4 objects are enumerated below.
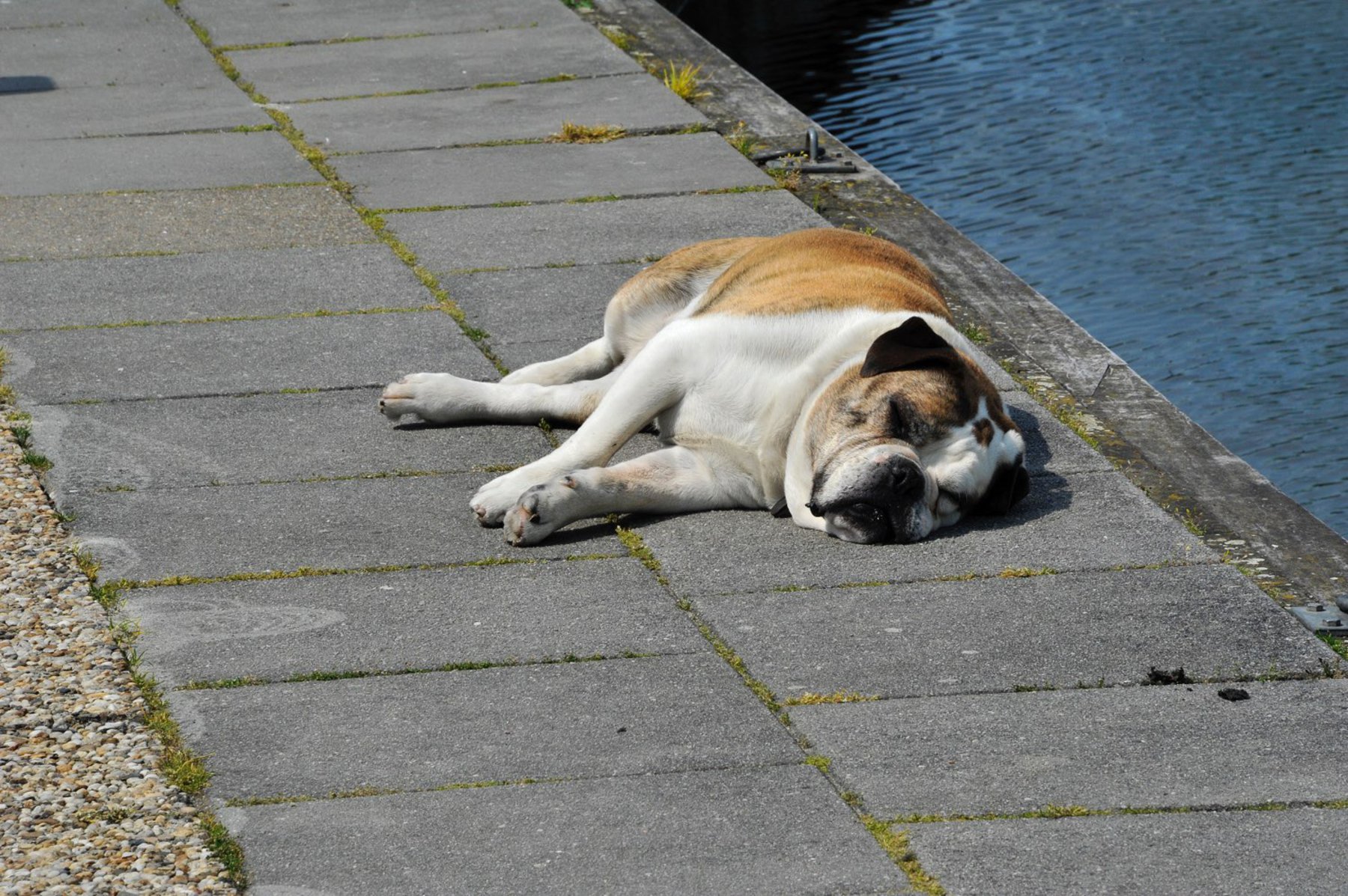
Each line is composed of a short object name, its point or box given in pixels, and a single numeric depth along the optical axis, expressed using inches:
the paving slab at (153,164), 658.8
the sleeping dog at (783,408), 398.0
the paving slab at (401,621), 342.6
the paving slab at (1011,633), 343.6
